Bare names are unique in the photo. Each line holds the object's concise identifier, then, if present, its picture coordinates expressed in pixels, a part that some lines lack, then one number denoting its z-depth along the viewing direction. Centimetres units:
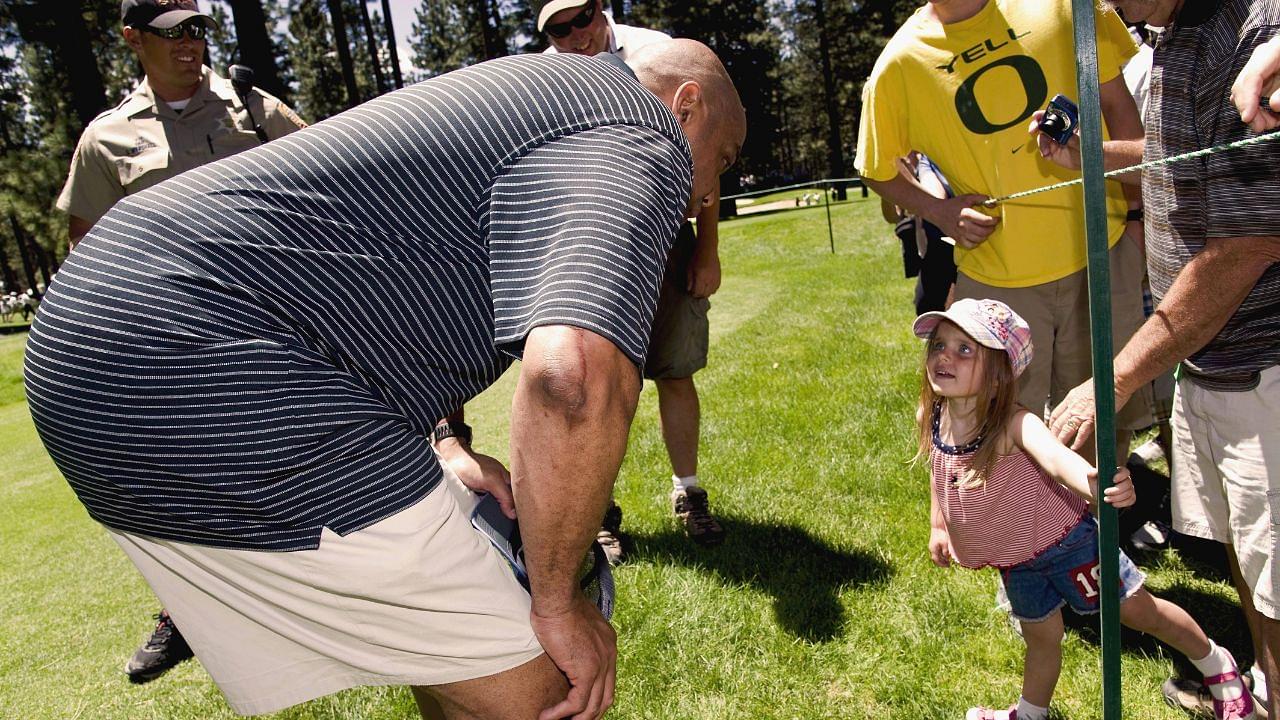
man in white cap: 371
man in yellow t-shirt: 294
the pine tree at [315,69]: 4384
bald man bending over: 124
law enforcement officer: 330
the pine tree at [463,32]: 3703
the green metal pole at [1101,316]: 125
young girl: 237
